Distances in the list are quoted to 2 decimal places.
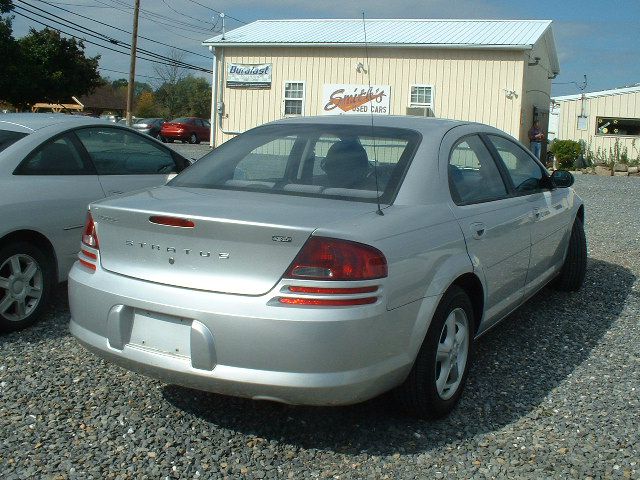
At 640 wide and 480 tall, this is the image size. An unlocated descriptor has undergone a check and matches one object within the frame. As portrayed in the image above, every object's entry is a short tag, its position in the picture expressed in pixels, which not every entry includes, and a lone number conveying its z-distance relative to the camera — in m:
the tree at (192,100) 78.50
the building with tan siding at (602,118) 28.11
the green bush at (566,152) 26.17
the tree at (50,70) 39.12
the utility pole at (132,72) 30.66
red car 38.28
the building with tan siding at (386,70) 21.52
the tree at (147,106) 82.25
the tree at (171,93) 77.94
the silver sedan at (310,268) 3.13
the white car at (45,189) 5.11
